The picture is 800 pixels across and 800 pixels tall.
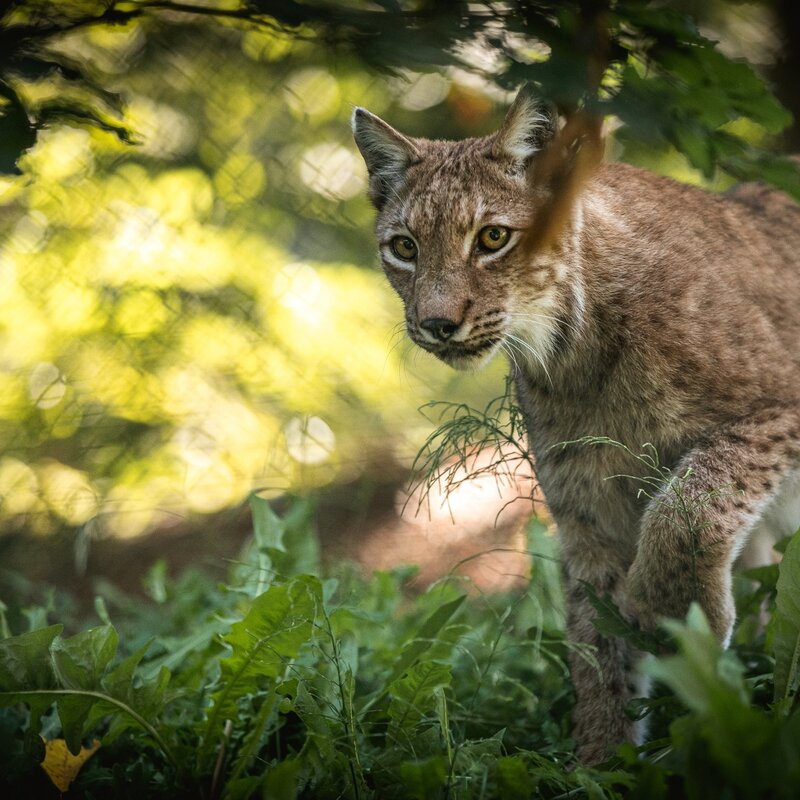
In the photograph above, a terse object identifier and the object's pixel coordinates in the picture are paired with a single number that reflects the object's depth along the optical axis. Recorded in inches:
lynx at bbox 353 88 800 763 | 225.6
